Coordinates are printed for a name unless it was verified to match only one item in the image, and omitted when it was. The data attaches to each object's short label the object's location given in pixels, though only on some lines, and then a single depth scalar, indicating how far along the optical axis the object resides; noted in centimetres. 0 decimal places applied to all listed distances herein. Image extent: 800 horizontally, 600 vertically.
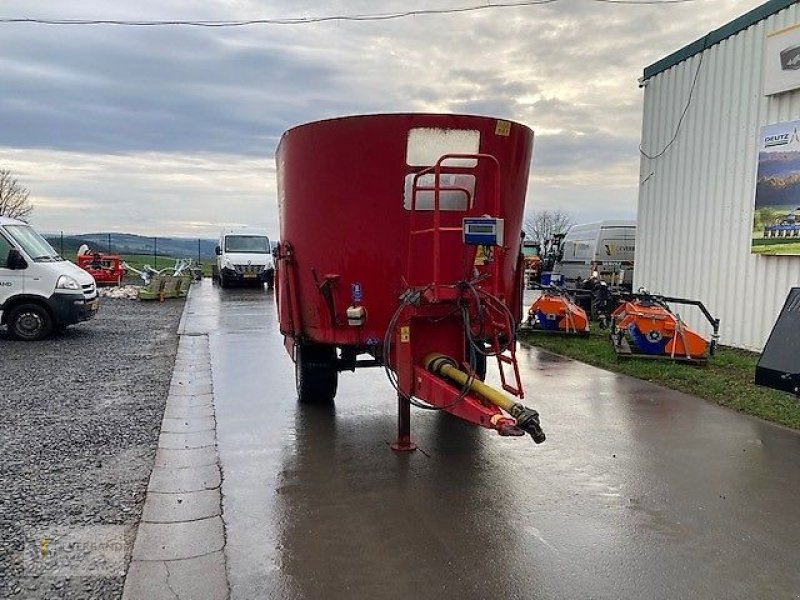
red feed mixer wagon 547
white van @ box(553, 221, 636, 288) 1986
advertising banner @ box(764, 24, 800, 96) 1052
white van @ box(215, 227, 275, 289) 2756
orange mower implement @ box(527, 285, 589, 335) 1297
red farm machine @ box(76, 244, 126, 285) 2623
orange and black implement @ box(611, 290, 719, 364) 1001
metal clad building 1138
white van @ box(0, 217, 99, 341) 1236
